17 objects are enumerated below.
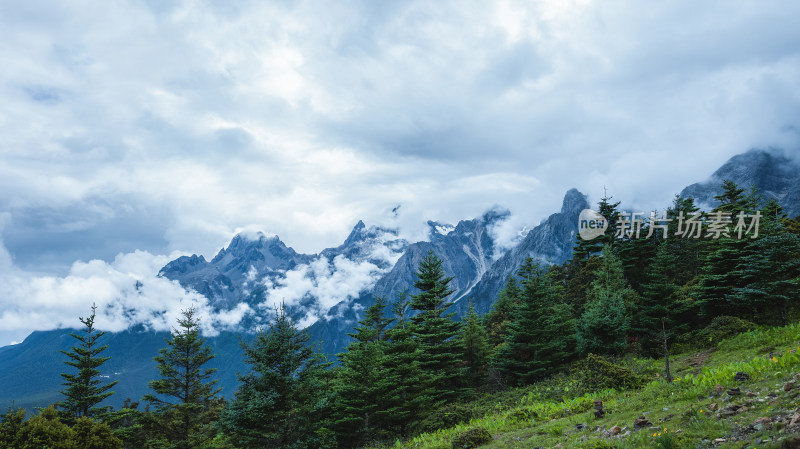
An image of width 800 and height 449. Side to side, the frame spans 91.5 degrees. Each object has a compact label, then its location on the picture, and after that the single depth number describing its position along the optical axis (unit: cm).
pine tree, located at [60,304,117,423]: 3769
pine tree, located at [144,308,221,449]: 3394
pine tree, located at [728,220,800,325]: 2775
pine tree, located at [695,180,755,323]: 3149
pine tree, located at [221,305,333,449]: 2331
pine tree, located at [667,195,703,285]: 4300
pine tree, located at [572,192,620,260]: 5791
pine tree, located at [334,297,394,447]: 2858
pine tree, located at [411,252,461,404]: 3659
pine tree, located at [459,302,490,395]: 3988
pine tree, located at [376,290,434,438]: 2888
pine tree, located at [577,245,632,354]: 3409
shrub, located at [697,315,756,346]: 2831
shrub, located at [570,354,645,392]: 2006
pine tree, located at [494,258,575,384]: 3569
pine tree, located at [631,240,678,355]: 3425
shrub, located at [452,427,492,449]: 1537
